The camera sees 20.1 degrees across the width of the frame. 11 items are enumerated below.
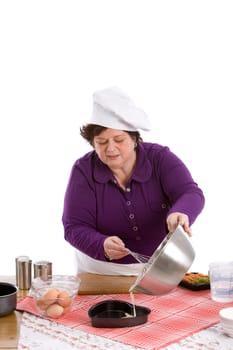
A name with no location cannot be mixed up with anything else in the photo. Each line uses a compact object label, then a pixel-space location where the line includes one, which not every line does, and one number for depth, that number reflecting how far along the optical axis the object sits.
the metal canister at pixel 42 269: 2.62
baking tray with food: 2.51
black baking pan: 2.12
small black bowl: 2.22
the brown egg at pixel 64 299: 2.23
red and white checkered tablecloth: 2.04
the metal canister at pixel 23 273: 2.59
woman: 2.64
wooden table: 2.15
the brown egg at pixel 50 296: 2.22
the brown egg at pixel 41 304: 2.23
